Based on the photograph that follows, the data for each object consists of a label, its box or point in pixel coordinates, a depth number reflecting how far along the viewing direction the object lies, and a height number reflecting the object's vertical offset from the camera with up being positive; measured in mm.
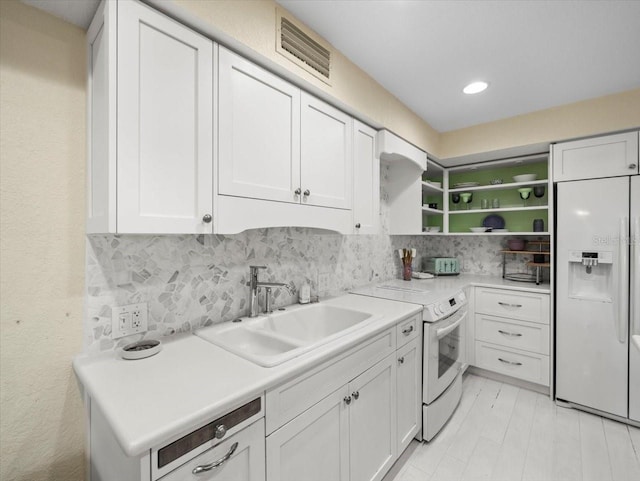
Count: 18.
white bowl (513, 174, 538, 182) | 2838 +617
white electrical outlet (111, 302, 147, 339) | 1206 -338
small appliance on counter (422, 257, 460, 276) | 3246 -286
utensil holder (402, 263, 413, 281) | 2961 -313
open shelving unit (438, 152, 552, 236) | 2971 +527
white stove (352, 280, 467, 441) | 1921 -739
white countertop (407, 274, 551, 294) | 2590 -410
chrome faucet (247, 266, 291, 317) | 1603 -269
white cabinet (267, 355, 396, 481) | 1050 -828
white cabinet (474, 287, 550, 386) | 2521 -840
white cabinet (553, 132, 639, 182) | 2160 +652
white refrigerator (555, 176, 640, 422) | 2113 -410
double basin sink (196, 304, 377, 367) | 1193 -465
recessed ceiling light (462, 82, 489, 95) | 2092 +1116
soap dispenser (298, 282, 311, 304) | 1943 -361
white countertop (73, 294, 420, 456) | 733 -458
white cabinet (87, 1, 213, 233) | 949 +408
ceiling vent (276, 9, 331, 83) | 1406 +988
